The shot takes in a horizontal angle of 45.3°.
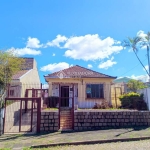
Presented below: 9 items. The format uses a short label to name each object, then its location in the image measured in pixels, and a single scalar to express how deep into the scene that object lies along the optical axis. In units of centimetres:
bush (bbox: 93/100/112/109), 1705
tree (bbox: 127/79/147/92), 2629
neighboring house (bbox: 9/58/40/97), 1605
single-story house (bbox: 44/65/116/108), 1827
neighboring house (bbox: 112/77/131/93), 2195
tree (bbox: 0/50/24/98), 1020
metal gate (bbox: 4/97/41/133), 982
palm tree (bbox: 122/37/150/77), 1426
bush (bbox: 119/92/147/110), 1513
